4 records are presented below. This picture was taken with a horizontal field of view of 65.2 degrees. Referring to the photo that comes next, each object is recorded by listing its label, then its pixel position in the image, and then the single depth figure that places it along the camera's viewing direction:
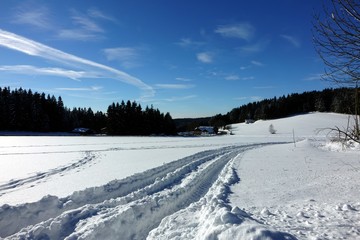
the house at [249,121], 115.44
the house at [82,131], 69.11
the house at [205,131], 82.75
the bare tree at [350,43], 4.04
